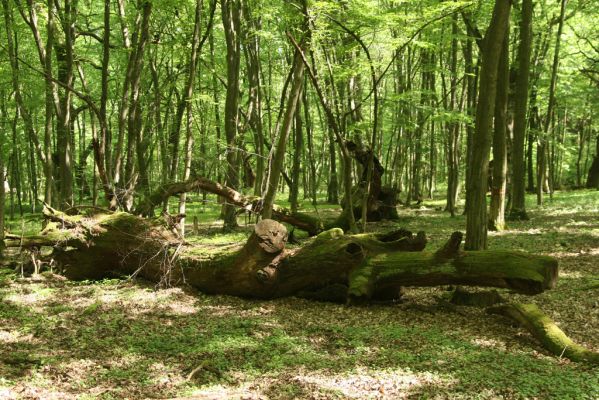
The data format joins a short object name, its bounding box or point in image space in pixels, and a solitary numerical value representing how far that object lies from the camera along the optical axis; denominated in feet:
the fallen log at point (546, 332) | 16.90
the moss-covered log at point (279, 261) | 21.75
